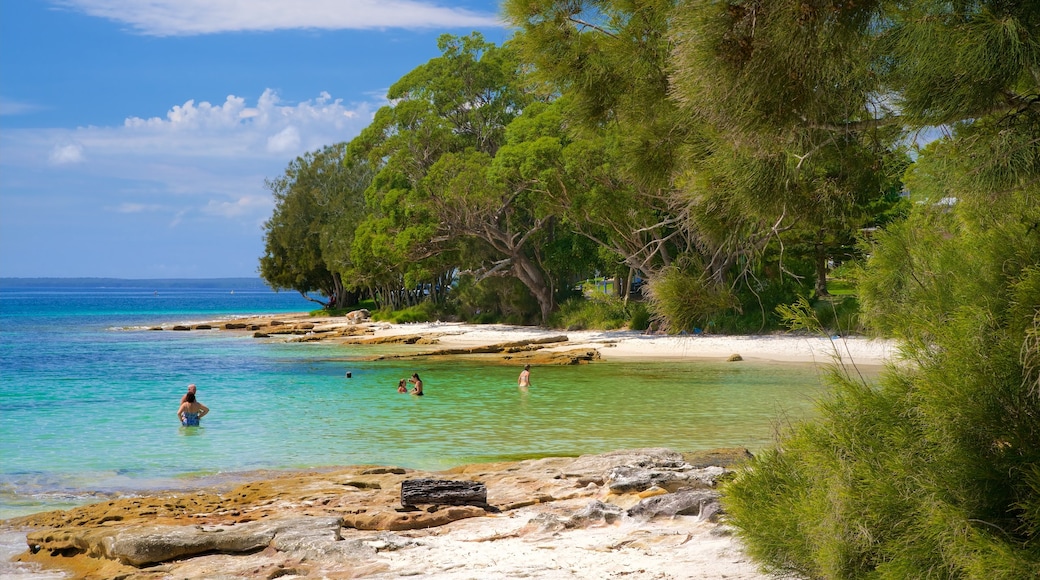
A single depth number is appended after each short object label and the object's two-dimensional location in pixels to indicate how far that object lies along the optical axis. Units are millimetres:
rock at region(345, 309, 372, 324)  53372
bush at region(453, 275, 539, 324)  44938
